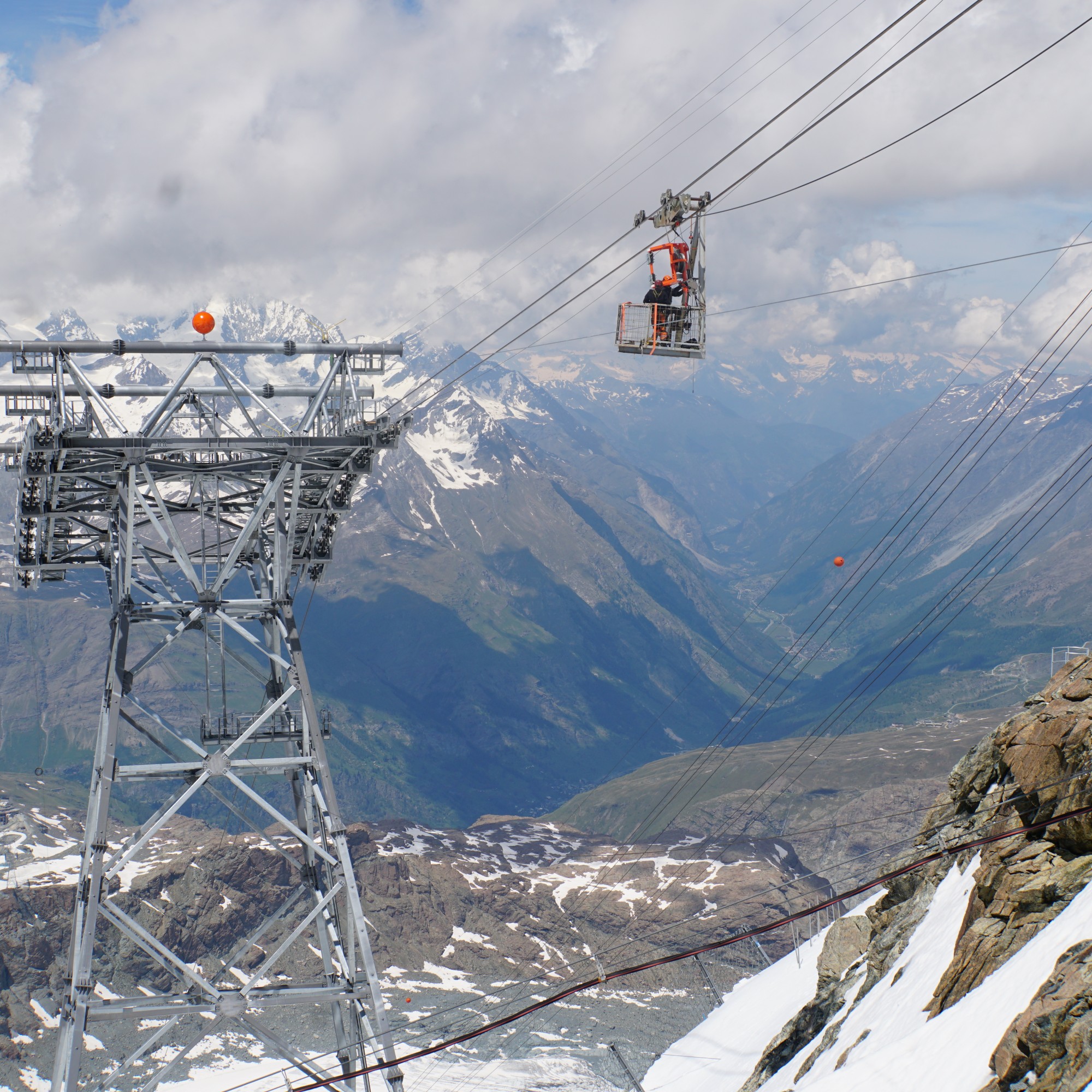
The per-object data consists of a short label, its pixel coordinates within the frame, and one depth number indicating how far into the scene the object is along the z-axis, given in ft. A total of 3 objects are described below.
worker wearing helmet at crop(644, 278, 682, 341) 98.32
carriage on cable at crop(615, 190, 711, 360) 96.68
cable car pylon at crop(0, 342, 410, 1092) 92.89
